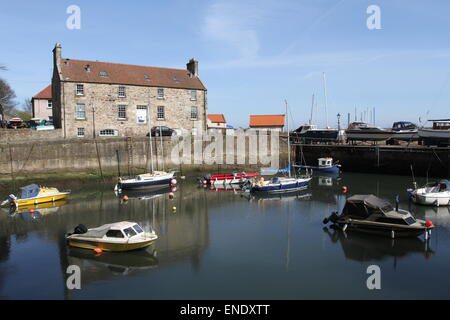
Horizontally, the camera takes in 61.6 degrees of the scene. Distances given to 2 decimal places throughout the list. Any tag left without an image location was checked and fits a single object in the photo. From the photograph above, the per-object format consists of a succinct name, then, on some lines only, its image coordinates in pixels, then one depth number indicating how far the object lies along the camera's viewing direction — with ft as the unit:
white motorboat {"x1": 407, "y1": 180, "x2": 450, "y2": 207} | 78.28
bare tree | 211.80
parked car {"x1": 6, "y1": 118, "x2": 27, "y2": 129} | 124.16
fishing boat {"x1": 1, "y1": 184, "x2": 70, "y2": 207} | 84.93
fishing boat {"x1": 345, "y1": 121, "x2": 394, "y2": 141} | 148.25
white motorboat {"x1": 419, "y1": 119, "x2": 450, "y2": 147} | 124.47
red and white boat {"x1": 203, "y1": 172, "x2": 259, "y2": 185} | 114.52
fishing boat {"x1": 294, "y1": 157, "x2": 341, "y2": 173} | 138.67
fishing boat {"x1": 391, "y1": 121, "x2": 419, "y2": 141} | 142.80
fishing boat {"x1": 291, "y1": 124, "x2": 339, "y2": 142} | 161.58
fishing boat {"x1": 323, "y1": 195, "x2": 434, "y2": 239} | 57.31
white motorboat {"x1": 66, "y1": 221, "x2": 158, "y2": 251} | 53.31
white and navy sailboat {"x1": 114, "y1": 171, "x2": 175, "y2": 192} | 106.63
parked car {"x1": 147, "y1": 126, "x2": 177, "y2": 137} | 135.54
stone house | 125.90
